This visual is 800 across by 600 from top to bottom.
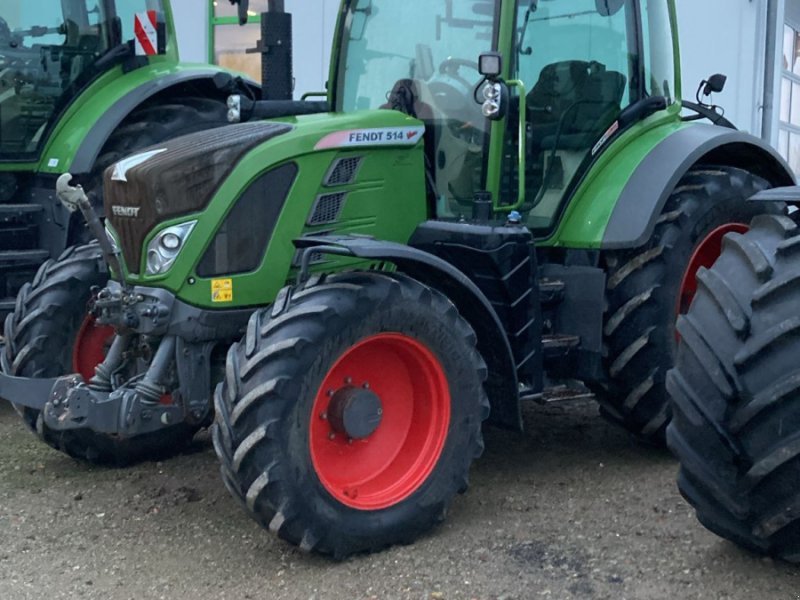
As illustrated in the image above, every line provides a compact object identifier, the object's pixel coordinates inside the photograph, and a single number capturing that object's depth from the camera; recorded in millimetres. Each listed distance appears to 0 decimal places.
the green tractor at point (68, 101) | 6141
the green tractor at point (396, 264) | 3879
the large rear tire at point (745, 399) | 3154
